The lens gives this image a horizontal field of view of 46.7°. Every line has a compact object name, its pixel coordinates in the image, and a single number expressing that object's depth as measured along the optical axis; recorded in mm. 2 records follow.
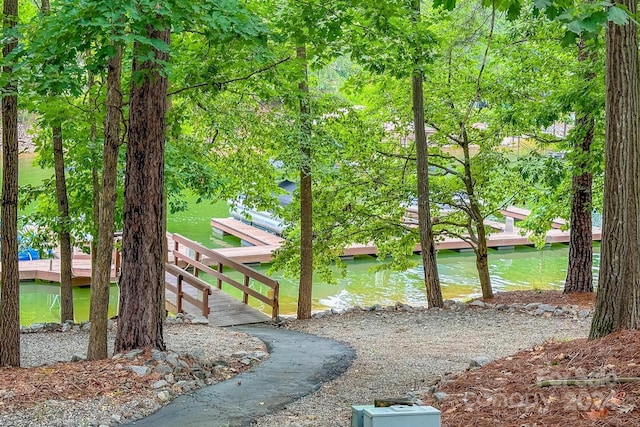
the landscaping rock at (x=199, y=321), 12211
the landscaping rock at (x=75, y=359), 7645
